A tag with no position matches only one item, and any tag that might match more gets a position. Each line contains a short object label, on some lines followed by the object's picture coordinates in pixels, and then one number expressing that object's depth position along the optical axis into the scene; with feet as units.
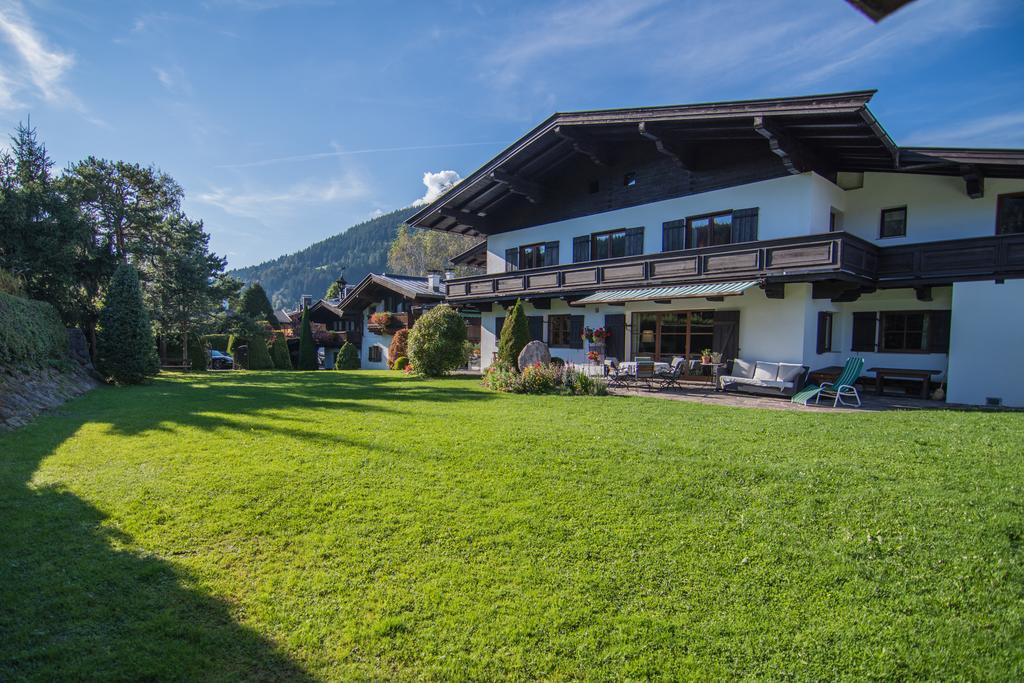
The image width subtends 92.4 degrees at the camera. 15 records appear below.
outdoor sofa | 44.24
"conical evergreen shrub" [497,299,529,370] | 53.62
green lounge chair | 38.85
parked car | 117.83
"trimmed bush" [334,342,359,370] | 104.12
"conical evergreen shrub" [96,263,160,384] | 53.11
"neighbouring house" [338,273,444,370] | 100.17
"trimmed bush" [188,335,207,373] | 97.40
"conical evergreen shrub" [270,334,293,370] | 110.52
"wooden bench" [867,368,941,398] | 43.52
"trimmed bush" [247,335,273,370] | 105.60
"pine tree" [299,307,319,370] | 110.73
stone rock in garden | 49.80
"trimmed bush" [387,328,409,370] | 91.70
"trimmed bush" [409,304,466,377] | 63.72
